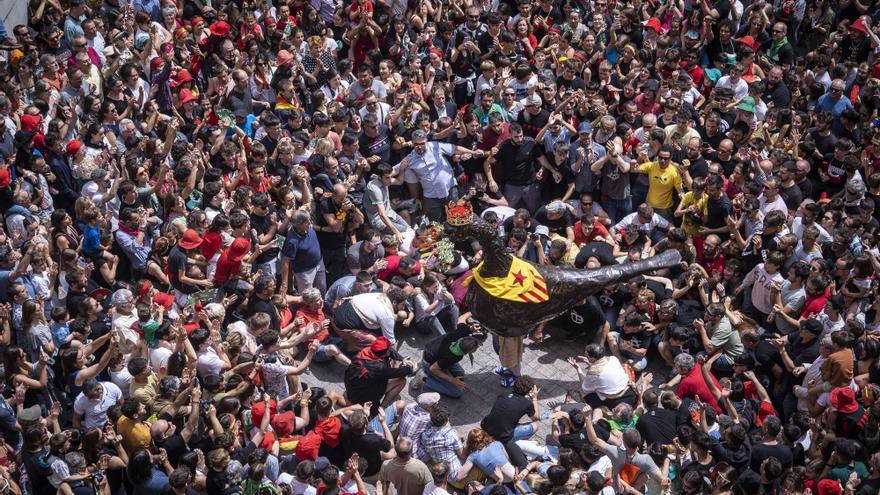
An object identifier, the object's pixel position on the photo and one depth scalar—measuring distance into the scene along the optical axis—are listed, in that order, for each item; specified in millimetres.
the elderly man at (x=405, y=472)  10141
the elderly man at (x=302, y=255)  12508
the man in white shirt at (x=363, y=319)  11844
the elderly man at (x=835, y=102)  14602
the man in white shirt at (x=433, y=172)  13820
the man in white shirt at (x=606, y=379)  11320
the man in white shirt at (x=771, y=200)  12984
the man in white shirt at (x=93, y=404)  10273
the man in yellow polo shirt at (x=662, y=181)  13586
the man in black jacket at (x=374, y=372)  11359
